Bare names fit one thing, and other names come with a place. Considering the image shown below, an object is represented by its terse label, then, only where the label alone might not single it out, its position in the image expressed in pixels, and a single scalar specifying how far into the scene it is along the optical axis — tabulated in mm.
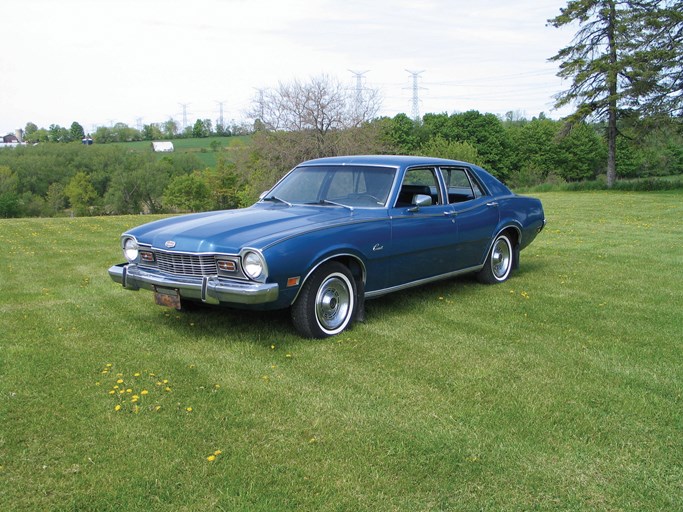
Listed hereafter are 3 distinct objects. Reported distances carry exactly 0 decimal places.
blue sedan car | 5008
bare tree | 39562
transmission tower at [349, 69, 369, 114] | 40531
